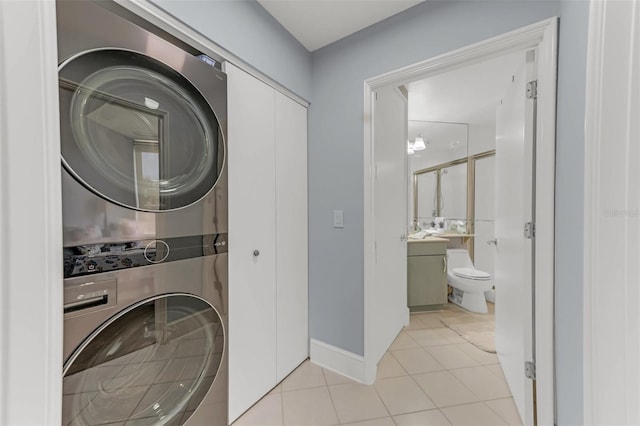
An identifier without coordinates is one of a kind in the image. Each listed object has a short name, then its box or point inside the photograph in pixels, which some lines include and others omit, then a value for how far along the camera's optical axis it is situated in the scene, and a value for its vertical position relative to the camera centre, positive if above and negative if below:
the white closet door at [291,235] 1.62 -0.19
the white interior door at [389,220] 1.81 -0.10
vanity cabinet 2.80 -0.76
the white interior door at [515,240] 1.27 -0.19
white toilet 2.76 -0.92
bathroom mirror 3.54 +0.59
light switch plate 1.74 -0.07
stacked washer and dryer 0.73 -0.06
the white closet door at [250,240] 1.28 -0.19
